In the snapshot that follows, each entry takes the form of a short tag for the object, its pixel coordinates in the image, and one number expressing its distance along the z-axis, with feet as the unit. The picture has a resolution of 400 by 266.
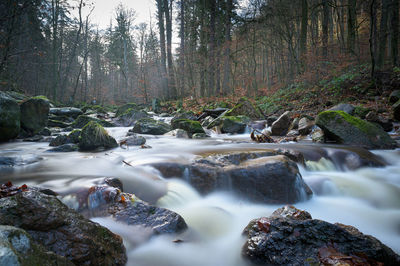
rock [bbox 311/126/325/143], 21.08
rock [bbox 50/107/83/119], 42.57
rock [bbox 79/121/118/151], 20.07
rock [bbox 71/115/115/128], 33.76
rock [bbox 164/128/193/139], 26.66
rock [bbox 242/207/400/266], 5.52
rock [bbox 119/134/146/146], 21.79
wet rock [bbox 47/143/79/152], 19.39
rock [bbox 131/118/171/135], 29.99
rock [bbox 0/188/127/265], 5.24
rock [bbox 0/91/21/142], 21.25
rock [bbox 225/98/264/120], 36.78
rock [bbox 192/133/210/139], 26.43
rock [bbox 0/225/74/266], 3.05
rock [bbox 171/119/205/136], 28.60
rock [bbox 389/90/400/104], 26.89
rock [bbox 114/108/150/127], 40.68
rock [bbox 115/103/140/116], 51.11
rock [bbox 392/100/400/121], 23.42
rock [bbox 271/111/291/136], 27.09
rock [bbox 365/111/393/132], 22.57
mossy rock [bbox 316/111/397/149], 18.10
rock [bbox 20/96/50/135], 26.08
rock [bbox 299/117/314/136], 24.26
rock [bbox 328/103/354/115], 25.50
